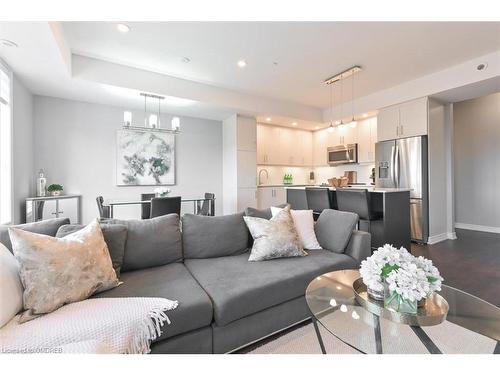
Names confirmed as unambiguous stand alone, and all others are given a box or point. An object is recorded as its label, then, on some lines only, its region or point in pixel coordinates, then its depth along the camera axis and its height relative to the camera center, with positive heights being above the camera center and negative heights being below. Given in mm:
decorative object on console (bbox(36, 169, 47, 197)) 3475 +61
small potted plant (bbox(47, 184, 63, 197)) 3561 +13
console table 3047 -256
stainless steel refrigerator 3959 +206
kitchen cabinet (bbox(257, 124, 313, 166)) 5648 +1058
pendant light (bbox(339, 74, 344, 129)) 4021 +1854
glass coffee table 1007 -660
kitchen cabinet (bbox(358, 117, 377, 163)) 5048 +1045
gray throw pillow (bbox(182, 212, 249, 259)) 2025 -435
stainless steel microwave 5328 +778
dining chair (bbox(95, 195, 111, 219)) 3180 -275
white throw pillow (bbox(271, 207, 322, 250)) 2221 -392
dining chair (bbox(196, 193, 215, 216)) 3936 -323
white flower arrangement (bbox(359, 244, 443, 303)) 1068 -429
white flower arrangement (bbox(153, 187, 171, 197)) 3709 -69
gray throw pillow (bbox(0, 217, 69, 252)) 1438 -253
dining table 3216 -269
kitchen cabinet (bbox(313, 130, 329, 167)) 6095 +1072
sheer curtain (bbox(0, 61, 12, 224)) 2615 +492
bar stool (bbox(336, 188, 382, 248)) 3074 -267
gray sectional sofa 1326 -618
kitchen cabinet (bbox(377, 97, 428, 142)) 3936 +1191
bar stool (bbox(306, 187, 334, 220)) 3508 -193
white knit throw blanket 956 -624
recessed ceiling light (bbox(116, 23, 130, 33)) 2505 +1771
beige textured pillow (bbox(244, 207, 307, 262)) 1960 -445
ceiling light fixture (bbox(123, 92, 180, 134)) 3295 +1068
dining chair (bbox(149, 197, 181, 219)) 2963 -223
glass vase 1101 -572
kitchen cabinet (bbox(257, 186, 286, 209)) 5340 -200
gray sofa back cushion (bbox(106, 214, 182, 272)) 1754 -427
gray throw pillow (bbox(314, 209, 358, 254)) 2121 -405
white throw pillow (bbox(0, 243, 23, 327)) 1042 -466
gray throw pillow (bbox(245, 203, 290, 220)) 2319 -262
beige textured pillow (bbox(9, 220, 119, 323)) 1146 -427
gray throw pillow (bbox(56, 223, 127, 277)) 1615 -358
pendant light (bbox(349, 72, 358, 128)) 3878 +1832
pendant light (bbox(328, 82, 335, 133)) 4910 +1830
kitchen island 3049 -433
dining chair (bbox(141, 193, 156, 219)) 3238 -311
